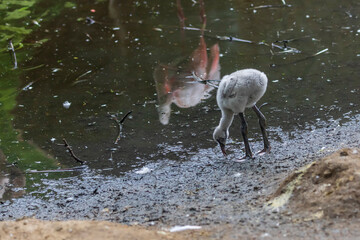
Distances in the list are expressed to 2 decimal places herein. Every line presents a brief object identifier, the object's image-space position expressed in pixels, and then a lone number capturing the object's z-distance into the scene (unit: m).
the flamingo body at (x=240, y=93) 11.07
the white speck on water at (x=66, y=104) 15.59
